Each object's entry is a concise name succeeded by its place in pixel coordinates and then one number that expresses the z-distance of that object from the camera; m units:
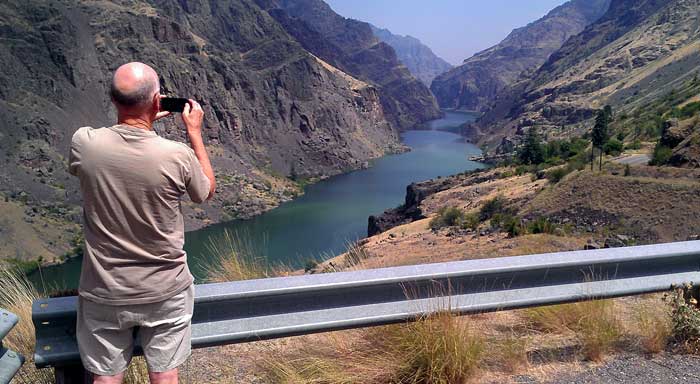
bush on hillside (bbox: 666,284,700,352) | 3.86
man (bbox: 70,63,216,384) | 2.40
